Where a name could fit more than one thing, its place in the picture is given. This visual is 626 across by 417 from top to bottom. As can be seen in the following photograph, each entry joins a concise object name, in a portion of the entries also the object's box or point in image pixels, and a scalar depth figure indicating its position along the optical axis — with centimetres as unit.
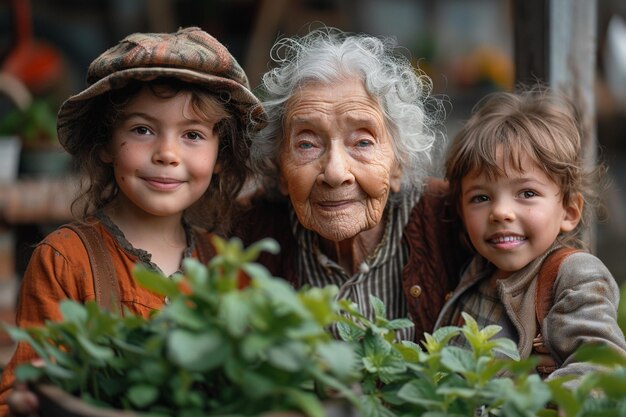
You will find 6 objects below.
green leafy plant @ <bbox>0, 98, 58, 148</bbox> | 421
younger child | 191
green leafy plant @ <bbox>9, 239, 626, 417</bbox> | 117
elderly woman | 214
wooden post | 272
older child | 192
